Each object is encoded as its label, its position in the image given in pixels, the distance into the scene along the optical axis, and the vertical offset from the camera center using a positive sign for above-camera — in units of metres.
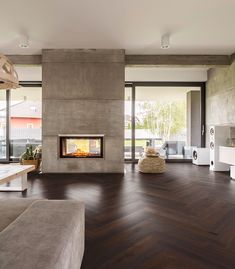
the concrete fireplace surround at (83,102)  5.16 +0.86
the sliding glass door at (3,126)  6.67 +0.36
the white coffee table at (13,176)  2.63 -0.50
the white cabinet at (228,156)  4.65 -0.46
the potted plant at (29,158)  5.23 -0.53
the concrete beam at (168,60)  5.50 +2.03
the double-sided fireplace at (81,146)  5.20 -0.23
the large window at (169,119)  6.79 +0.58
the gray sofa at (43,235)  0.79 -0.46
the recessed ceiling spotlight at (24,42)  4.45 +2.07
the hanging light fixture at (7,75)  1.96 +0.61
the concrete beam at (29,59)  5.55 +2.08
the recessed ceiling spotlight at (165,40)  4.36 +2.04
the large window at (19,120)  6.68 +0.55
